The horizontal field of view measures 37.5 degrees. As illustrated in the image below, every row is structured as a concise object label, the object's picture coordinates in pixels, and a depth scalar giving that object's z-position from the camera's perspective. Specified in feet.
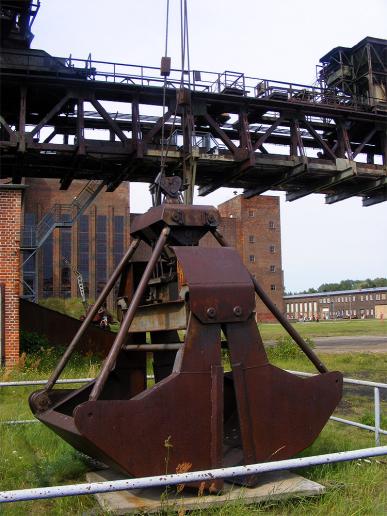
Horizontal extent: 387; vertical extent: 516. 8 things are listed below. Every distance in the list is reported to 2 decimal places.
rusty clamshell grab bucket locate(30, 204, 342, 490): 12.78
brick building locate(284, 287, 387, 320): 350.64
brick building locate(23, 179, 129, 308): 187.11
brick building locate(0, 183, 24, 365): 44.83
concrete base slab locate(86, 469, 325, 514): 12.70
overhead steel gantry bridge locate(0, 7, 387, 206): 60.75
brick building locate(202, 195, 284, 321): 229.66
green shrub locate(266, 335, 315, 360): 58.44
